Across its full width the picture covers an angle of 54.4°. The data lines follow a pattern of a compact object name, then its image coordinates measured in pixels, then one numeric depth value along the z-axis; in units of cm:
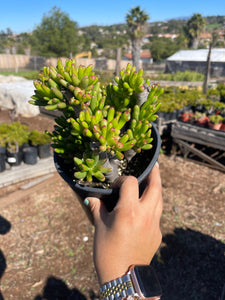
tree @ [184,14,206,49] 5811
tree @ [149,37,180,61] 5485
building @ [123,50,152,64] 6470
